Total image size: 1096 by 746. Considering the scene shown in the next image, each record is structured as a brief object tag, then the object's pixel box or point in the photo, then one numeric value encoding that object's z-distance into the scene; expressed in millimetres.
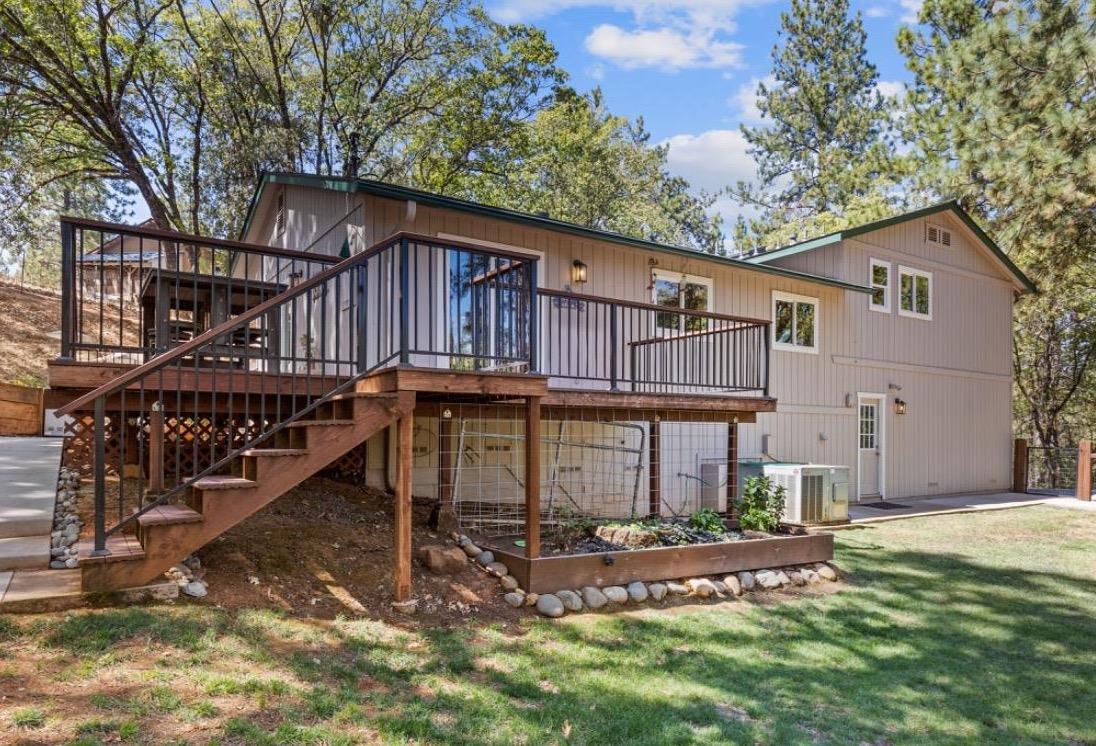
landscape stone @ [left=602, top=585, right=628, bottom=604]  5641
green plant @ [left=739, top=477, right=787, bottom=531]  7541
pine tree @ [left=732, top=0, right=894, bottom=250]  25516
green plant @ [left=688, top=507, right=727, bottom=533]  7322
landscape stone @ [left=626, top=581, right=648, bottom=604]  5742
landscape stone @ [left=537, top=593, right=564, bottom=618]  5211
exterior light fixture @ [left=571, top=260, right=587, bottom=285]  8773
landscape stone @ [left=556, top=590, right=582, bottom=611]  5387
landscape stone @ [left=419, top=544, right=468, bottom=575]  5551
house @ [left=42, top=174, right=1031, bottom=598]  4809
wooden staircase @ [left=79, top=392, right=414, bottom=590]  4082
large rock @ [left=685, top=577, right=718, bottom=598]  6027
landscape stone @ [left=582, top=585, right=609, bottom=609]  5495
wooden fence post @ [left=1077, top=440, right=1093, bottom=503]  13375
